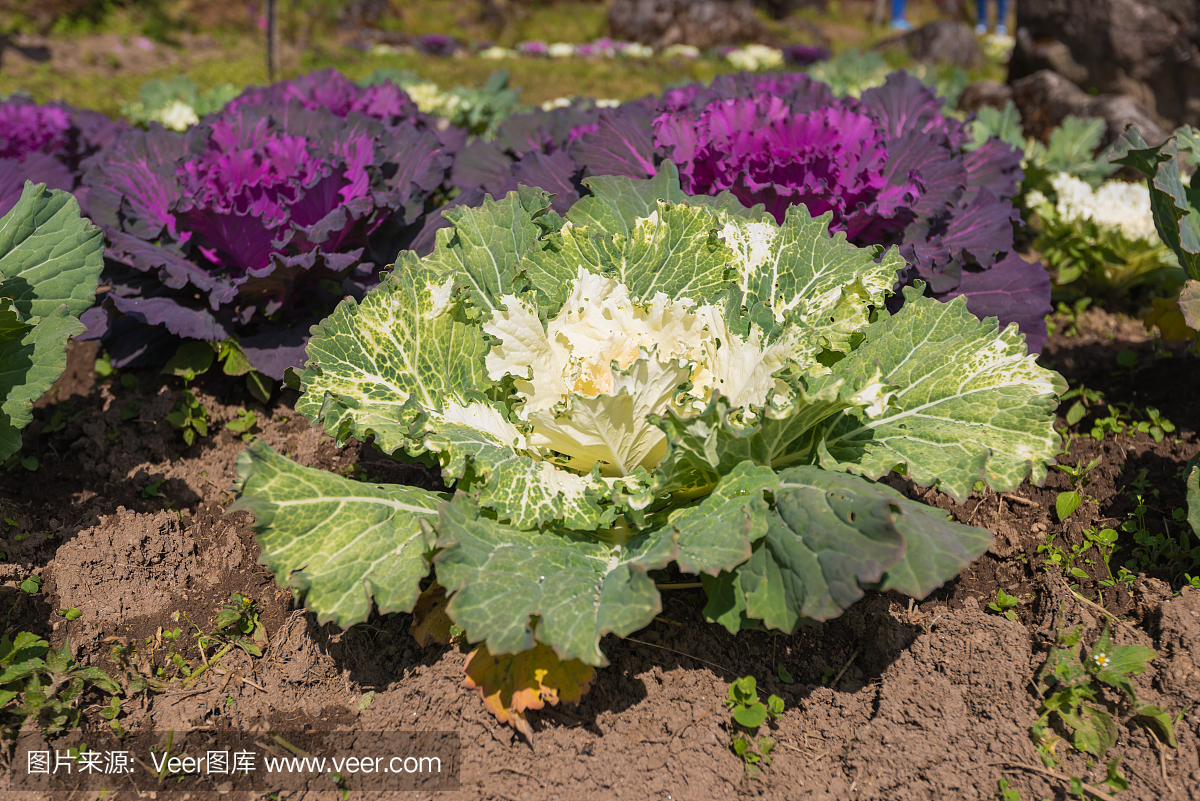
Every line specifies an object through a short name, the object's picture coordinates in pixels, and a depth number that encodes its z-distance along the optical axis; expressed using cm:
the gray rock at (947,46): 1579
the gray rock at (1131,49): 609
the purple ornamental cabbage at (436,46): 1594
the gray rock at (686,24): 1827
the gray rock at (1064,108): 537
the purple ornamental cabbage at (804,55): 1534
